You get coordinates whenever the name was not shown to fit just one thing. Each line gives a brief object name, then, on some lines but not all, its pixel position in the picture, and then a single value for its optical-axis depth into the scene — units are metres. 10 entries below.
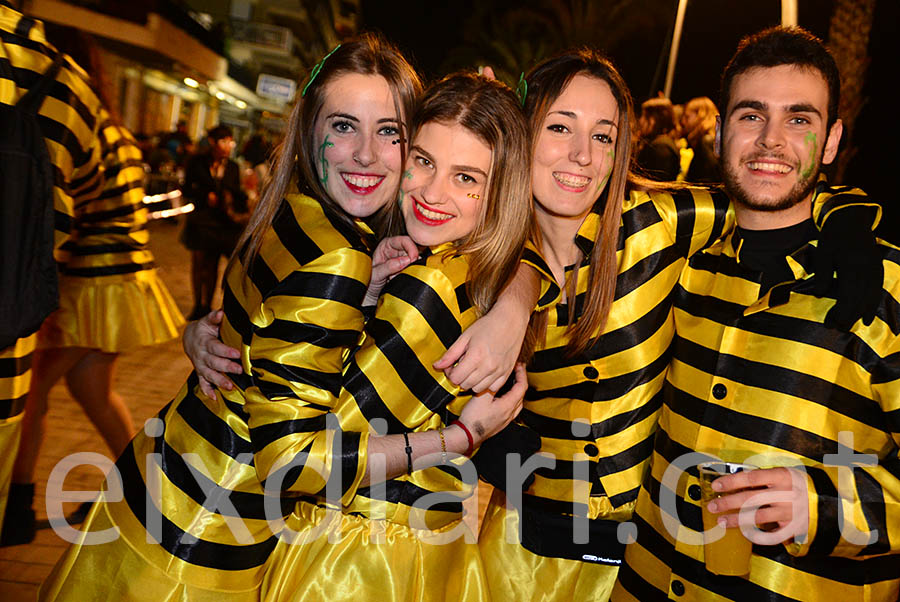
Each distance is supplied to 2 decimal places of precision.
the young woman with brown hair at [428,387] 1.81
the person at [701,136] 6.02
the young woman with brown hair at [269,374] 1.66
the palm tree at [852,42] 7.11
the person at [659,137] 5.62
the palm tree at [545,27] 19.78
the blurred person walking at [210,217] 7.06
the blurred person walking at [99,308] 3.37
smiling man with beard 1.80
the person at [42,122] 2.13
